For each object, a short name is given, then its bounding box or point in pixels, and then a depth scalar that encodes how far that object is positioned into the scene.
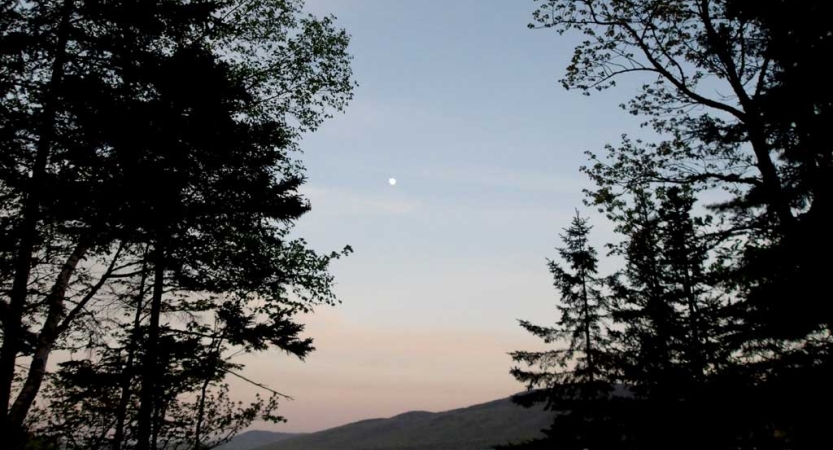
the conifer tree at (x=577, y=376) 26.03
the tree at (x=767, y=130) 12.38
